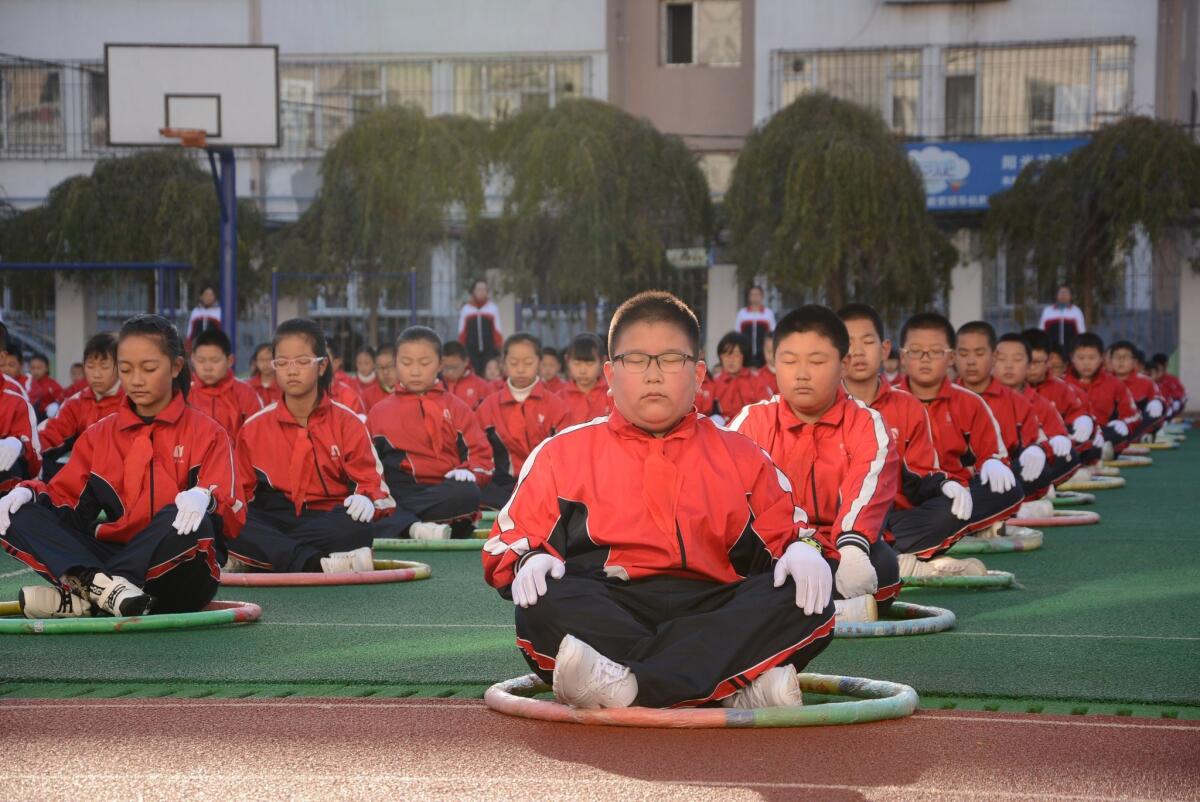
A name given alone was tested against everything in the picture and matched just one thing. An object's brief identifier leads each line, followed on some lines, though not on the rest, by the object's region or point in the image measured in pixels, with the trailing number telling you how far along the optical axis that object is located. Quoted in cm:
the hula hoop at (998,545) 945
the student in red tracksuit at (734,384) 1948
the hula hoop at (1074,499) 1339
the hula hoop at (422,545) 1010
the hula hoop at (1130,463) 1777
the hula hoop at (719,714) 448
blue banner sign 2716
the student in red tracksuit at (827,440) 616
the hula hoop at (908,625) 615
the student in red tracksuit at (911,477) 790
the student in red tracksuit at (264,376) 1412
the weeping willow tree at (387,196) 2512
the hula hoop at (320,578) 816
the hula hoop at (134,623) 630
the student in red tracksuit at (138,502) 678
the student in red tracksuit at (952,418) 898
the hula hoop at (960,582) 784
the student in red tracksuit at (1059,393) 1355
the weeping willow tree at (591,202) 2477
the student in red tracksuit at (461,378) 1653
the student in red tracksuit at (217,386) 1166
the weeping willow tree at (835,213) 2416
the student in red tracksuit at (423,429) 1158
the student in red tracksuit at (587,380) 1466
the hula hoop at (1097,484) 1475
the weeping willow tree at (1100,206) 2481
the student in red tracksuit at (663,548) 472
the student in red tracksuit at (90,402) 1112
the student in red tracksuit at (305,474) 875
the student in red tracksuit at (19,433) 968
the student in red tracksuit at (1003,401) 1039
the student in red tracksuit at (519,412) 1320
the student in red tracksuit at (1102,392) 1747
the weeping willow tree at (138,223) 2517
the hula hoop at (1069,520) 1116
